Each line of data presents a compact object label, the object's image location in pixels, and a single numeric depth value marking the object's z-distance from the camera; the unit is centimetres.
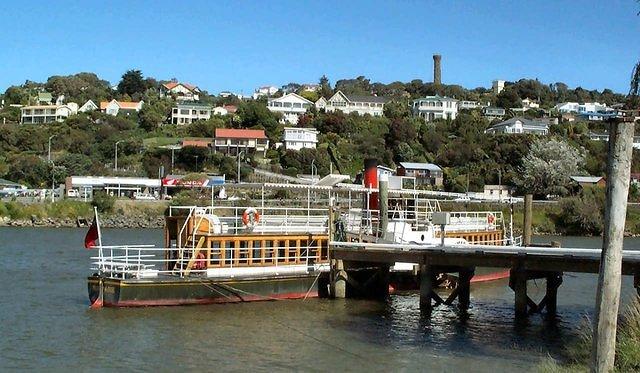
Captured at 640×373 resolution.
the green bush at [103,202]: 9631
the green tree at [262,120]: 13962
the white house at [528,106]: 19055
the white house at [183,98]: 18652
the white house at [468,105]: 17888
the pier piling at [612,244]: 1638
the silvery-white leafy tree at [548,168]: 10912
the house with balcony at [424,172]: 11088
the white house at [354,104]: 16412
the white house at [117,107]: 16612
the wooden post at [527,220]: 4307
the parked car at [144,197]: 10066
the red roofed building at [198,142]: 12473
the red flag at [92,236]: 3158
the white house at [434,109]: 16550
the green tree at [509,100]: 19000
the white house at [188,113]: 15975
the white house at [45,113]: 16175
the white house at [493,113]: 16871
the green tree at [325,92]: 18975
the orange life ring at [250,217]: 3559
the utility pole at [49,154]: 11958
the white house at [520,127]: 14325
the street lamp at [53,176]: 11050
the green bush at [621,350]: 1823
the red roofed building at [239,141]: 12644
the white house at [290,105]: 16400
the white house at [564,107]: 17949
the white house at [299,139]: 12773
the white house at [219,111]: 16375
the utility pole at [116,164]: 12051
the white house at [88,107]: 17116
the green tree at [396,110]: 15826
